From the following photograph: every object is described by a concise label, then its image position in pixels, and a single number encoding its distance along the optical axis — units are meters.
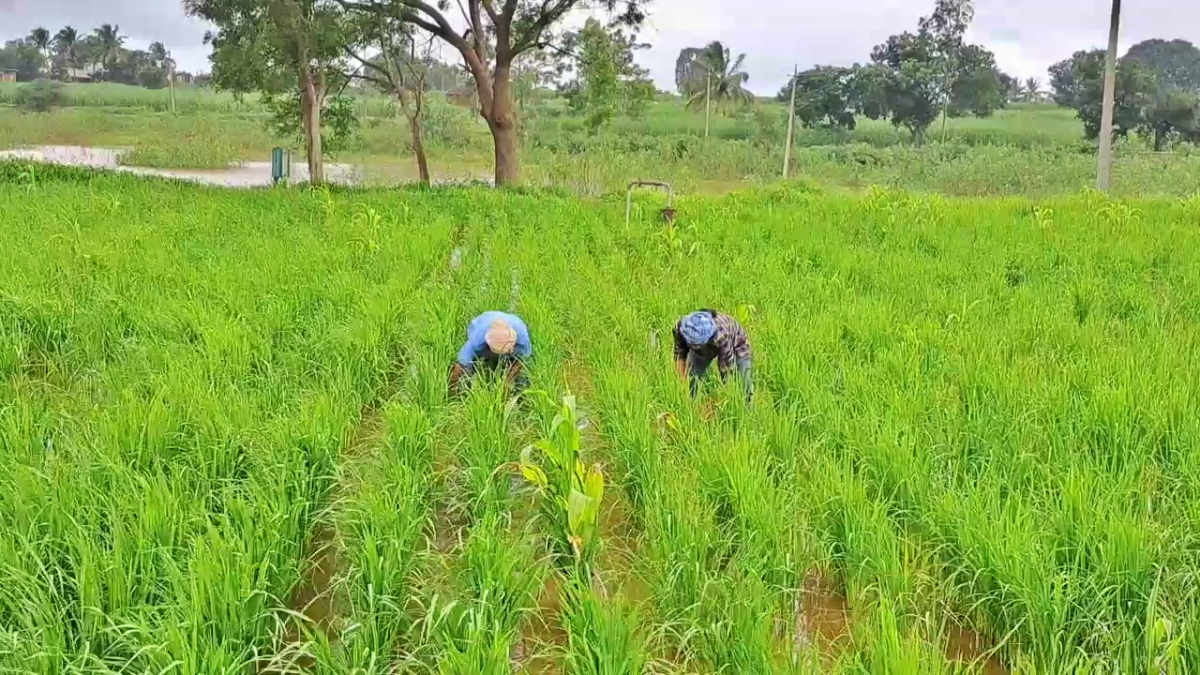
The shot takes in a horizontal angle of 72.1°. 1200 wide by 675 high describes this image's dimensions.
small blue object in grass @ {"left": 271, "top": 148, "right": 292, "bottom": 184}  15.91
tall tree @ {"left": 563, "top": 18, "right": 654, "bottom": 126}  14.68
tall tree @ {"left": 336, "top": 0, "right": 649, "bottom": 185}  14.55
